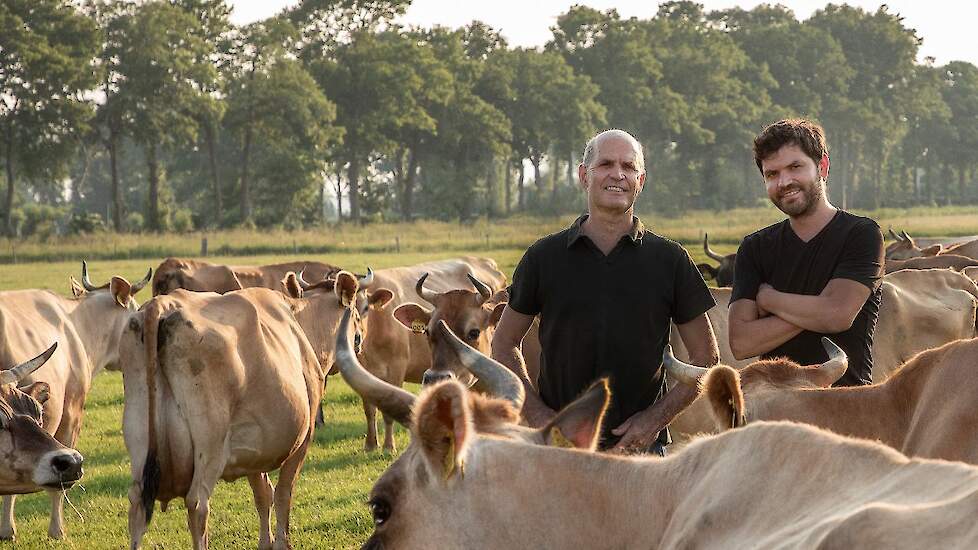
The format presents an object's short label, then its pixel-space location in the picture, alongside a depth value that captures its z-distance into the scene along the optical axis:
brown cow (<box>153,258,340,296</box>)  16.80
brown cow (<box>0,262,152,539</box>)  9.19
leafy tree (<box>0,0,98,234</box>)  53.84
